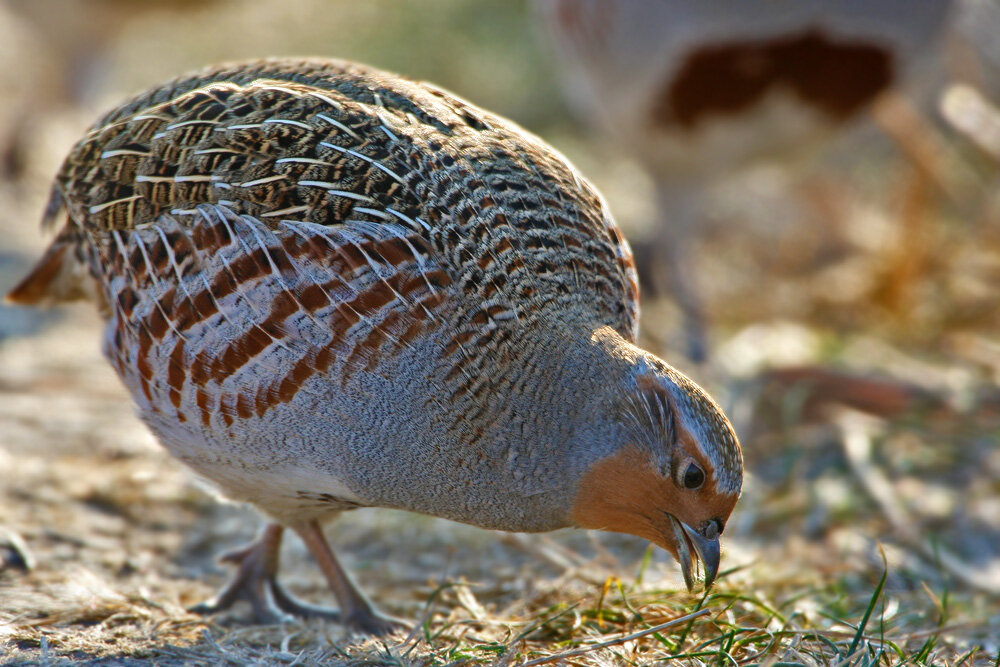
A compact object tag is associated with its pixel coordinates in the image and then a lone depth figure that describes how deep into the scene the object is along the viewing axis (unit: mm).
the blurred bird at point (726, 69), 9594
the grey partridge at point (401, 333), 4969
